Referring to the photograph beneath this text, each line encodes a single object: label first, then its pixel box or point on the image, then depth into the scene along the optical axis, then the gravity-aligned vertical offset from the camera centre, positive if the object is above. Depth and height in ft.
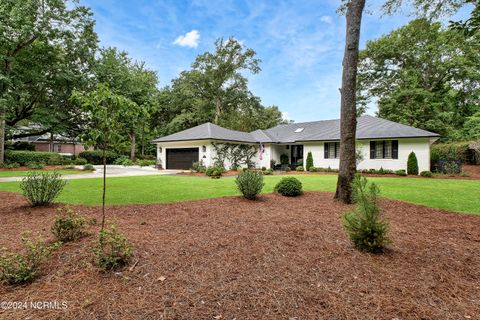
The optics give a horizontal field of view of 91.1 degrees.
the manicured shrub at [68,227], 11.56 -3.17
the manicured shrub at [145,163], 84.81 -0.23
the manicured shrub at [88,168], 60.74 -1.28
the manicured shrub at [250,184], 22.39 -2.19
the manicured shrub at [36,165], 57.79 -0.37
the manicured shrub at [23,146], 84.38 +6.58
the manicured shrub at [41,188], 18.66 -1.98
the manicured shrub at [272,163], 73.89 -0.59
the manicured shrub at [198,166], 59.21 -1.08
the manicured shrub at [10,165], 55.64 -0.27
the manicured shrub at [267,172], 57.64 -2.72
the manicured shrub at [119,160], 94.12 +1.10
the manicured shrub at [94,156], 96.02 +2.86
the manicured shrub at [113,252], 9.12 -3.61
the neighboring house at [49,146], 116.10 +9.20
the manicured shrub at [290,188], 24.77 -2.84
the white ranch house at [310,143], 53.98 +4.79
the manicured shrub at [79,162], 83.53 +0.42
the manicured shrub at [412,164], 52.01 -0.95
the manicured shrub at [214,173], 48.27 -2.34
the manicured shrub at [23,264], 8.18 -3.67
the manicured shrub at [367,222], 10.48 -2.85
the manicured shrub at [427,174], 48.80 -3.01
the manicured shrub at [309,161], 65.10 -0.07
